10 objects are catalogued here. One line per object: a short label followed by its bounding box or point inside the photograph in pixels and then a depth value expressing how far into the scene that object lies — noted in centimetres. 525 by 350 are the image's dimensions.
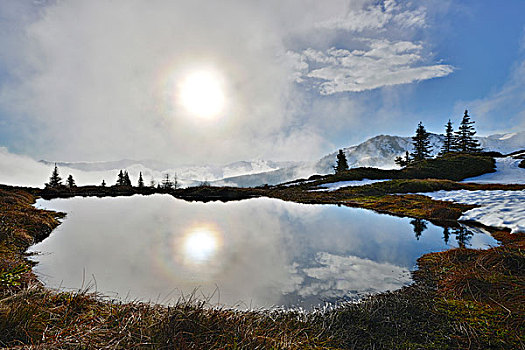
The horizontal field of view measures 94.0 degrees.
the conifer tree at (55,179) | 7281
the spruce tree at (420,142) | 5625
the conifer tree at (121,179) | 7744
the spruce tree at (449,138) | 6238
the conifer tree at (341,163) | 6174
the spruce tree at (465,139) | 5943
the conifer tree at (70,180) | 7502
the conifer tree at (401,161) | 6490
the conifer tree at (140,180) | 8713
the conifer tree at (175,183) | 9140
